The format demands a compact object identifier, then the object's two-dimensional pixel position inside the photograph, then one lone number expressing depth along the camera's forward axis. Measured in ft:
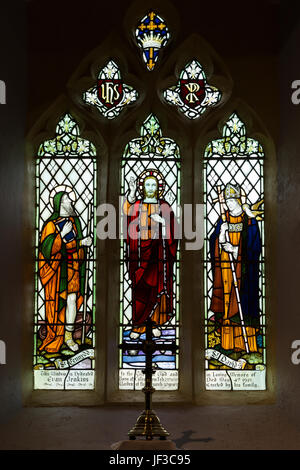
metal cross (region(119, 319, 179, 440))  18.66
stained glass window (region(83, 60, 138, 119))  25.91
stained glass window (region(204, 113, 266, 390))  24.58
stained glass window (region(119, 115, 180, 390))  24.59
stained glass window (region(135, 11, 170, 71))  26.09
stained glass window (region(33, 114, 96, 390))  24.57
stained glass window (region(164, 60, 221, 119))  25.94
